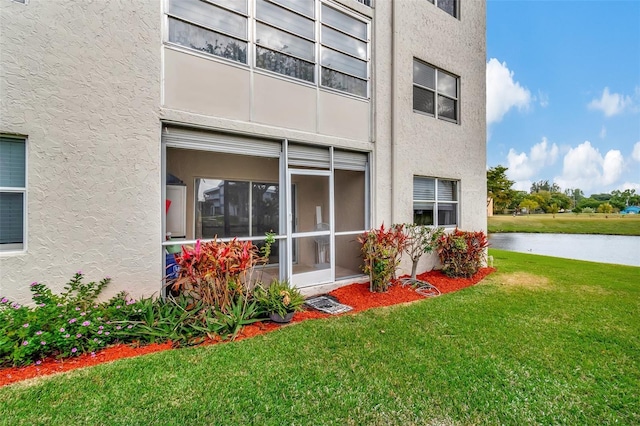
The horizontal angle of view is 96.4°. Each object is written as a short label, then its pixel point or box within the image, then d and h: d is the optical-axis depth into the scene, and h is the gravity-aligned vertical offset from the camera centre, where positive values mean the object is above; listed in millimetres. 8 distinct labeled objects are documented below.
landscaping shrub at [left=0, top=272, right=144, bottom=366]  3432 -1441
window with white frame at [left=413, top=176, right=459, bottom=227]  8305 +368
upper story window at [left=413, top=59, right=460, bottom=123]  8375 +3729
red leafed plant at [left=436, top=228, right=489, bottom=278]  8188 -1119
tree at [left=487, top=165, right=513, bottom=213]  39656 +4221
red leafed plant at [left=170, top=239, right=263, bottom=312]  4504 -924
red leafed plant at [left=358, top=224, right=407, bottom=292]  6582 -966
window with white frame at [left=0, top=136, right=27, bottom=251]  3939 +303
